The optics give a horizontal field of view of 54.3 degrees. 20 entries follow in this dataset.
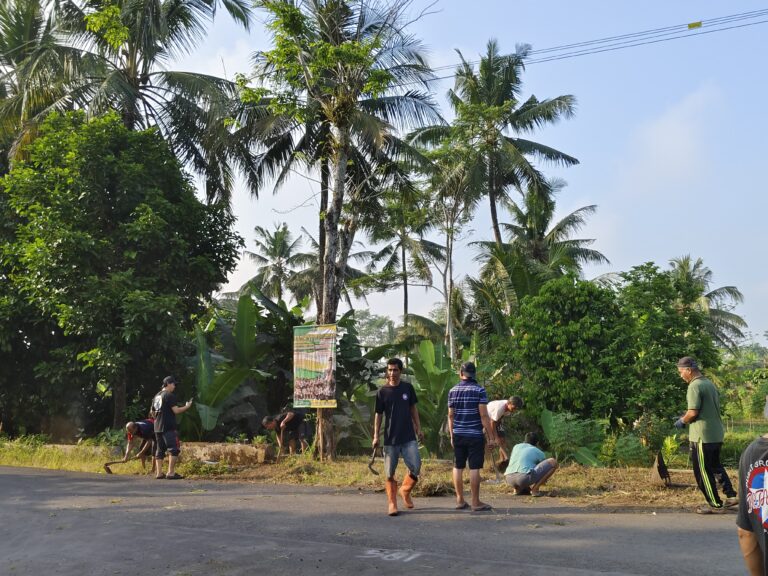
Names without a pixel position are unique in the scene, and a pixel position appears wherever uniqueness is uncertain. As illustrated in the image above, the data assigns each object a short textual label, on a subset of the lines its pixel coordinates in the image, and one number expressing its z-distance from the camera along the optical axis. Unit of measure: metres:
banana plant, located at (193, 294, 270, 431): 15.73
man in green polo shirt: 8.37
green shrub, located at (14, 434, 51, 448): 16.06
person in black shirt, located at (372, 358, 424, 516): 8.70
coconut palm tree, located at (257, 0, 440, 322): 14.66
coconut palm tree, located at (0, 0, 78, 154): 18.88
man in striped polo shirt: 8.53
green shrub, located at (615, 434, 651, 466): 13.48
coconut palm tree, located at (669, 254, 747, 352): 45.30
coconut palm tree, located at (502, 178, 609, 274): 35.50
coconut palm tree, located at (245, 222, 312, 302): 51.03
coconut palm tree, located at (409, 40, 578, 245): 30.03
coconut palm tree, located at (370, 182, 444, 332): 27.91
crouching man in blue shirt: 9.76
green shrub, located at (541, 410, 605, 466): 13.43
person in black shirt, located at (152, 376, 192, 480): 12.17
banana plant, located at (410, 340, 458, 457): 15.63
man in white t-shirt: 10.82
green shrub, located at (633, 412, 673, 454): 14.59
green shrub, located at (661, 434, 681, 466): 14.34
